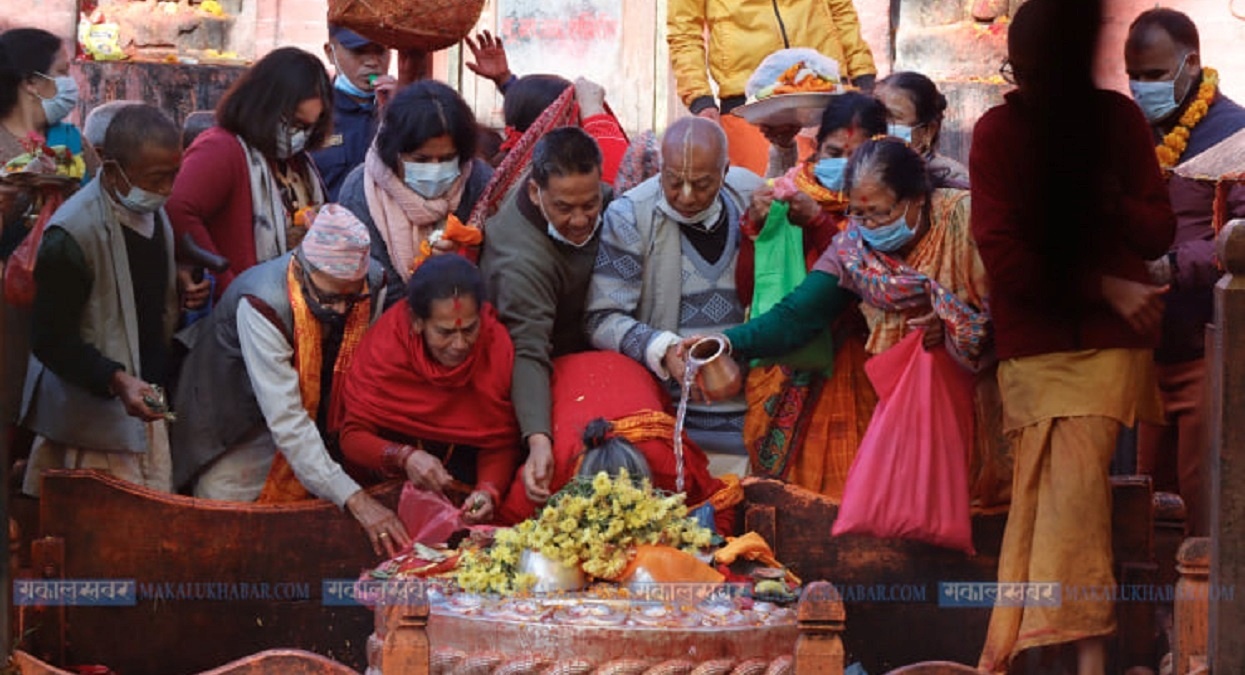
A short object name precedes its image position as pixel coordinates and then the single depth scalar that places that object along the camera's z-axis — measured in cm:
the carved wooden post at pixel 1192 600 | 538
